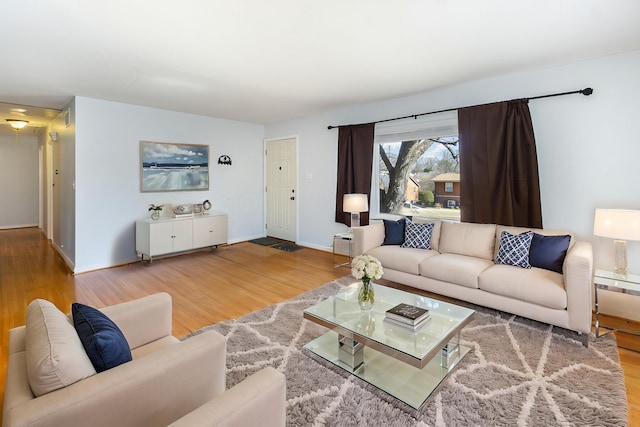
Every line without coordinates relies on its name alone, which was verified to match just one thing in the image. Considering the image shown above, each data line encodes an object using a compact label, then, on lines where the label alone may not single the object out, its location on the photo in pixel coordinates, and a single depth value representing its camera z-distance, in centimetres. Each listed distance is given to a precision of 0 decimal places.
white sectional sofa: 250
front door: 614
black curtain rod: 311
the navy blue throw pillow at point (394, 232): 401
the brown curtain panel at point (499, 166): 344
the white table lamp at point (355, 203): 448
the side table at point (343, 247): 498
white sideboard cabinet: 484
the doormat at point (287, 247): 573
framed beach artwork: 509
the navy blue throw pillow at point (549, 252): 289
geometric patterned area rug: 173
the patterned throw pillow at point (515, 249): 304
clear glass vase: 234
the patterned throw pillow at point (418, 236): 382
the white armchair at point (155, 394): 97
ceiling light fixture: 566
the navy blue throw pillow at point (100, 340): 120
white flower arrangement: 228
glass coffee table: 186
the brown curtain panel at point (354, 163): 486
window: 417
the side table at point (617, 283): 250
